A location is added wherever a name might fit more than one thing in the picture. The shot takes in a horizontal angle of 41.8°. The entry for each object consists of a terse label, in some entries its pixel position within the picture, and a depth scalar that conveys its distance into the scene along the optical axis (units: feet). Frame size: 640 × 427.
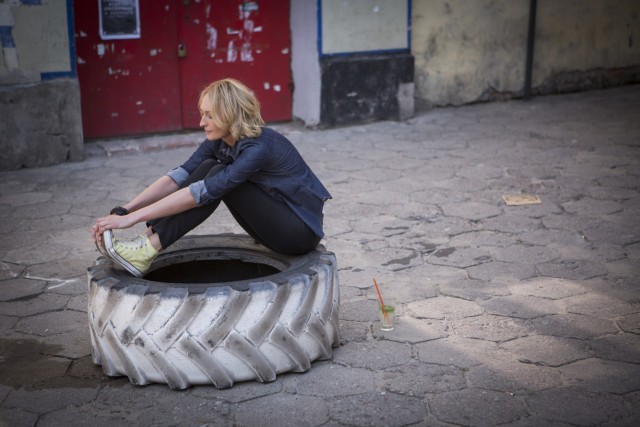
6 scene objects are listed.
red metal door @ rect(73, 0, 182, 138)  24.75
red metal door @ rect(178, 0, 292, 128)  26.11
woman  11.74
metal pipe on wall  30.55
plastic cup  12.99
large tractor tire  10.81
